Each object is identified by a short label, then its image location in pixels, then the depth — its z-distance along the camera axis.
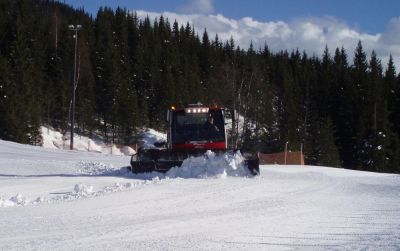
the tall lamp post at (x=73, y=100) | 39.54
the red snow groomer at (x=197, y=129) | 17.75
